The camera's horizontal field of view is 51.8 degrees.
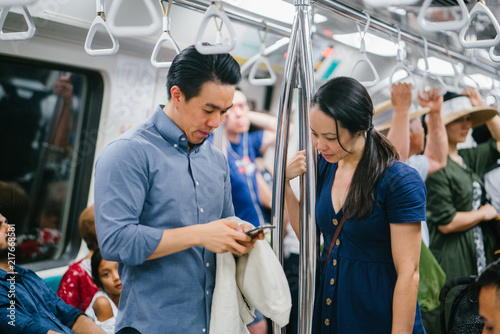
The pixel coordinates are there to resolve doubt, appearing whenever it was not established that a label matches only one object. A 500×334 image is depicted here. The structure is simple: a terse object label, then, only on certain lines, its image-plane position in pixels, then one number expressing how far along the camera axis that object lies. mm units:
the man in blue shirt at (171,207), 1634
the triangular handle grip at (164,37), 1955
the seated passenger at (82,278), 2955
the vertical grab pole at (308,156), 1990
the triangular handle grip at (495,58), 2117
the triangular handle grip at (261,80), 2672
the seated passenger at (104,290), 2912
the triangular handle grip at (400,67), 2545
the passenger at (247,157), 3174
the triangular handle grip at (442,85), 3026
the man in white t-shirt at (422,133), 2680
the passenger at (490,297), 1703
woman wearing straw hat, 3068
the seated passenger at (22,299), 2029
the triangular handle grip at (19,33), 1766
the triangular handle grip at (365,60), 2432
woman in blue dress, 1934
